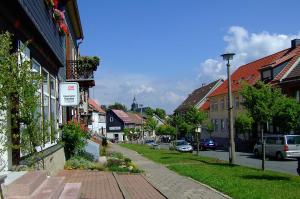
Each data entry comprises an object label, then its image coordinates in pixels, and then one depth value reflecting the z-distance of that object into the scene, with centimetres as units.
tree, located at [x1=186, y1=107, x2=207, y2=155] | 3444
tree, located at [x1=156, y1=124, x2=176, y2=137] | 6645
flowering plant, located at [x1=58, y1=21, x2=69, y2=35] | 1511
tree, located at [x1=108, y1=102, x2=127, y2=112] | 14900
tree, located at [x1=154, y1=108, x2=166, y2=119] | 12335
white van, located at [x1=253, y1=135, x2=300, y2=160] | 2580
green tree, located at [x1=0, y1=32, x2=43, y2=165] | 507
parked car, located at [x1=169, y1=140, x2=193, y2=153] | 3922
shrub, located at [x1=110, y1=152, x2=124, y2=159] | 2276
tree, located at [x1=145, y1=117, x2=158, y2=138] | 7732
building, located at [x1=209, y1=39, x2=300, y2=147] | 3763
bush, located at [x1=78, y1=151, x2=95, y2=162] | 1808
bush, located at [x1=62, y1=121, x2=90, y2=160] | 1642
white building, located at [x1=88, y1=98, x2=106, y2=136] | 6967
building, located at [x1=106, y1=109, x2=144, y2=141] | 9597
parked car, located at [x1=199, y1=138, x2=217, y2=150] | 4367
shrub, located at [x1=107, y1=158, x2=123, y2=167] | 1682
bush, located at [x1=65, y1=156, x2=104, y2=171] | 1545
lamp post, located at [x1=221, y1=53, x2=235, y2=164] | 1889
